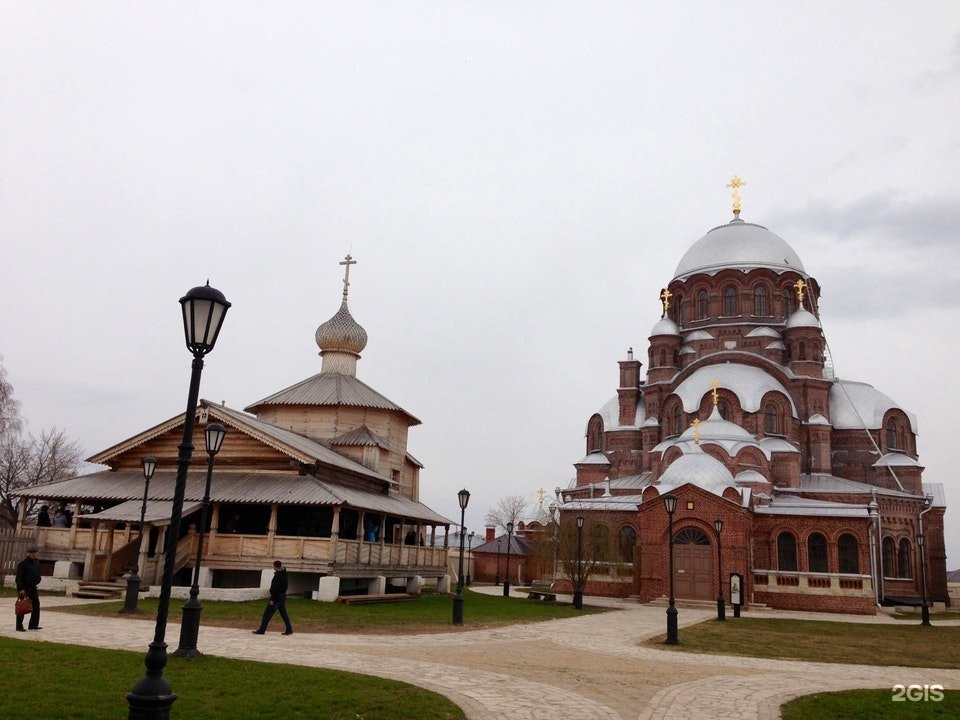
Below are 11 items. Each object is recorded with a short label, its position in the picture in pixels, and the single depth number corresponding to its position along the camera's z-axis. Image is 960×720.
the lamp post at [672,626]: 16.88
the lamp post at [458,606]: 18.82
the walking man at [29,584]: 13.23
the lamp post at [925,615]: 26.14
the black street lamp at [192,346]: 7.02
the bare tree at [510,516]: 84.85
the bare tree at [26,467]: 41.12
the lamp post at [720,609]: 25.39
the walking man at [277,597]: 14.42
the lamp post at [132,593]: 17.27
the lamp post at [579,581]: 26.97
